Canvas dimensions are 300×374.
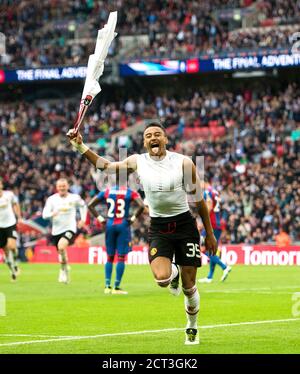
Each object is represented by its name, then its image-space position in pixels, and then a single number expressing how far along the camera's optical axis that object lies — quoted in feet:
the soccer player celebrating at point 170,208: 39.99
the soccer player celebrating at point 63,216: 82.99
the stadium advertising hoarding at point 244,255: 112.37
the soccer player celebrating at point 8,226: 84.64
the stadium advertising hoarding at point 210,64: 150.20
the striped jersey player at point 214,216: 80.88
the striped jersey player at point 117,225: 70.54
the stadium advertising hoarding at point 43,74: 170.09
